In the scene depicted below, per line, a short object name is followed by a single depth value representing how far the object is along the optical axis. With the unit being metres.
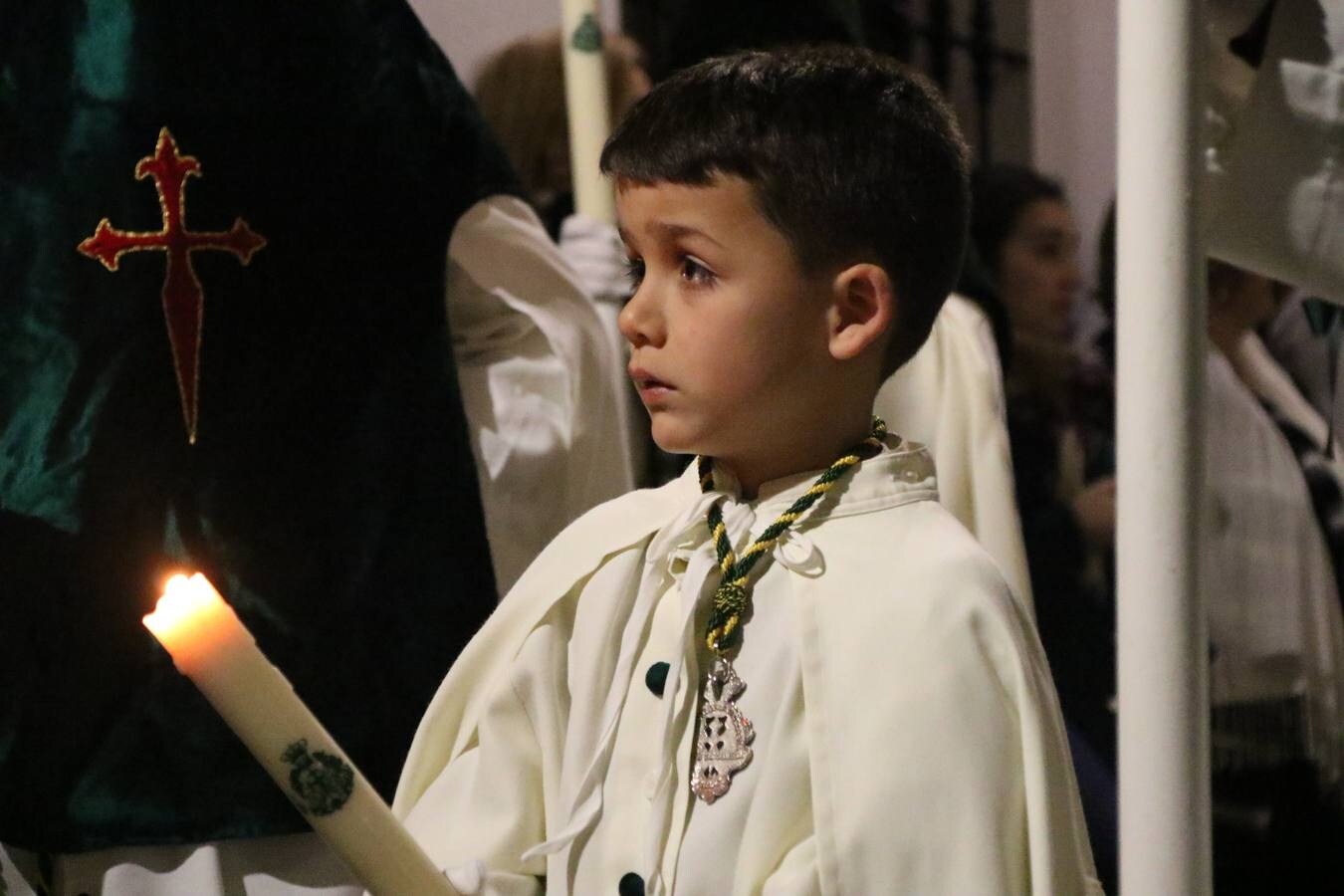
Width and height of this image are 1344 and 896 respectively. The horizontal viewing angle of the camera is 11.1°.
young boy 3.37
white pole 3.44
